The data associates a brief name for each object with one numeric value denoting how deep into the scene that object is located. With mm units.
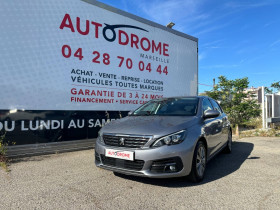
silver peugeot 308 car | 3088
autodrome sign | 4914
